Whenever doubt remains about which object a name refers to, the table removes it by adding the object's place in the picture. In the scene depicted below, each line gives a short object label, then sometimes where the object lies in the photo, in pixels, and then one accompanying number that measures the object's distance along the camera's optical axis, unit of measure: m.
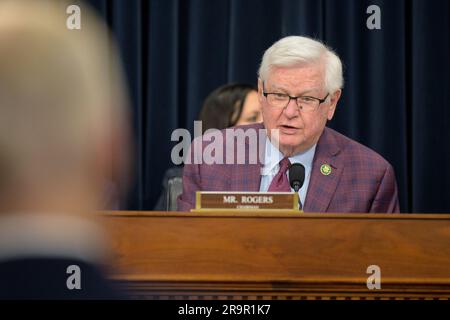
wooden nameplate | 4.07
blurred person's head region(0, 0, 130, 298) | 1.77
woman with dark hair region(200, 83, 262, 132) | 7.29
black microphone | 4.57
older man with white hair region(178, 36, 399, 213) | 4.87
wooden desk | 3.71
